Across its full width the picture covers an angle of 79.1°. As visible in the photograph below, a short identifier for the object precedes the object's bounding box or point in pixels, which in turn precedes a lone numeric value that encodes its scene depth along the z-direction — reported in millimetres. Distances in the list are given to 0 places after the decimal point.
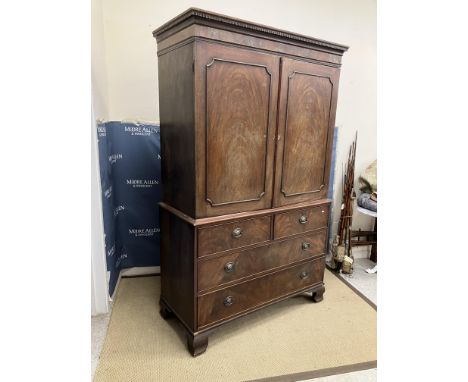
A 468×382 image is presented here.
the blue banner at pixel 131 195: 2184
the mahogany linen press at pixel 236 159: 1428
